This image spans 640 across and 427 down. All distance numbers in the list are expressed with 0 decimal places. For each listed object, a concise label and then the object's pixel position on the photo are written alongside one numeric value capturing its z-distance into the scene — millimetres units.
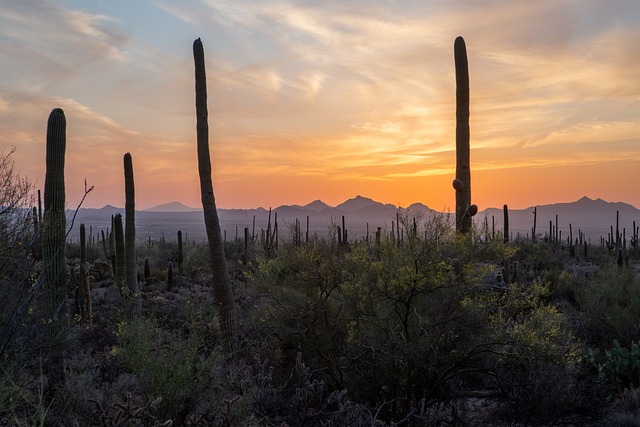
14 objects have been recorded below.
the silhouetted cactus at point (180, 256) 30845
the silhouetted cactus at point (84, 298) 17500
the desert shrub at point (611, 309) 12875
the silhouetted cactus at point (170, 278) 25531
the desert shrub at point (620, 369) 9688
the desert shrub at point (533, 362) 8344
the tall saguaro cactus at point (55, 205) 11102
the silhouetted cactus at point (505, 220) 25041
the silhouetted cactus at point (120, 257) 18906
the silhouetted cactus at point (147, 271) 27656
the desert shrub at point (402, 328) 8297
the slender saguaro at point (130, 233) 17703
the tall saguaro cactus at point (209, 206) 13070
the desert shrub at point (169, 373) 6434
